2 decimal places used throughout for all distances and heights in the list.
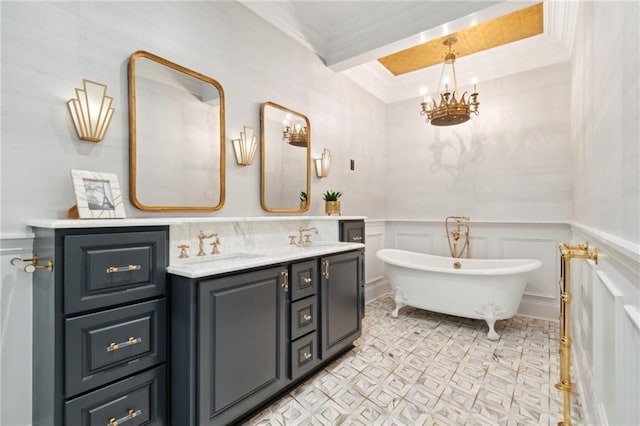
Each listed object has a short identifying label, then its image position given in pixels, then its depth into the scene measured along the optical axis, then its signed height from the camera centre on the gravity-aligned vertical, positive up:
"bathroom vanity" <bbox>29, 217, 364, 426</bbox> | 1.26 -0.57
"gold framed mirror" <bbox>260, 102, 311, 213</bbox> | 2.57 +0.50
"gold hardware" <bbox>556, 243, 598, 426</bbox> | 1.51 -0.59
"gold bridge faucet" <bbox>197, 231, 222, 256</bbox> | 2.04 -0.21
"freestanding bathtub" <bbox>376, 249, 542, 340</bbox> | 2.87 -0.76
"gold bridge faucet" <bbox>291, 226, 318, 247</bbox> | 2.81 -0.23
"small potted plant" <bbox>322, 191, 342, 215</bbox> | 3.05 +0.09
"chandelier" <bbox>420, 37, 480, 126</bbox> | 3.01 +1.03
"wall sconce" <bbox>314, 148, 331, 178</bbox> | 3.19 +0.52
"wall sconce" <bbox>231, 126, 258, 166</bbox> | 2.33 +0.52
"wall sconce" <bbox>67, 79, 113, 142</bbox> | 1.54 +0.54
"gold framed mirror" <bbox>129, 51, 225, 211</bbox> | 1.78 +0.49
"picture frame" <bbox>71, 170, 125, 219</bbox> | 1.46 +0.09
